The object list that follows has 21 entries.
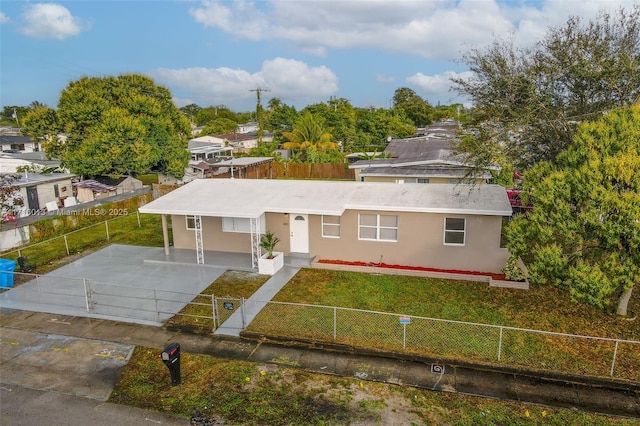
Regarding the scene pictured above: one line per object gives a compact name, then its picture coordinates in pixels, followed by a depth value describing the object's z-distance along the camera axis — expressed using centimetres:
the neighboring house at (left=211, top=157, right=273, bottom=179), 4170
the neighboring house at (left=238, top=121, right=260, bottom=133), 9447
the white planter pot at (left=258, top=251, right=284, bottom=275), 1641
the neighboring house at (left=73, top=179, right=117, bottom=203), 3200
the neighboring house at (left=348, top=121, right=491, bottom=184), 2778
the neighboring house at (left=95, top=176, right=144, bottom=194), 3534
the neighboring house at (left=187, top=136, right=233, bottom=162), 4816
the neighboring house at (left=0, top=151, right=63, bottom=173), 3197
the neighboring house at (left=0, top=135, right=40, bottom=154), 5262
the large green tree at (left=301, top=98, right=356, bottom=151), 6121
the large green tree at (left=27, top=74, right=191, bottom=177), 3281
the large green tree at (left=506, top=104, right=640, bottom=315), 1046
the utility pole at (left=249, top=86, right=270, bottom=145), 6796
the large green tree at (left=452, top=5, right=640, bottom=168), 1470
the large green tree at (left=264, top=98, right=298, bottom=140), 6656
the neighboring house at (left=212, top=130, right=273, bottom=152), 6747
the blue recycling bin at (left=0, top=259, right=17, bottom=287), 1598
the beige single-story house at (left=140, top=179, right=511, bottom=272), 1614
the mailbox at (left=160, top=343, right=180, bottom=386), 951
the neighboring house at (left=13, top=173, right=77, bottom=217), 2781
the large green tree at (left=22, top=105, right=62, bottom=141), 3328
